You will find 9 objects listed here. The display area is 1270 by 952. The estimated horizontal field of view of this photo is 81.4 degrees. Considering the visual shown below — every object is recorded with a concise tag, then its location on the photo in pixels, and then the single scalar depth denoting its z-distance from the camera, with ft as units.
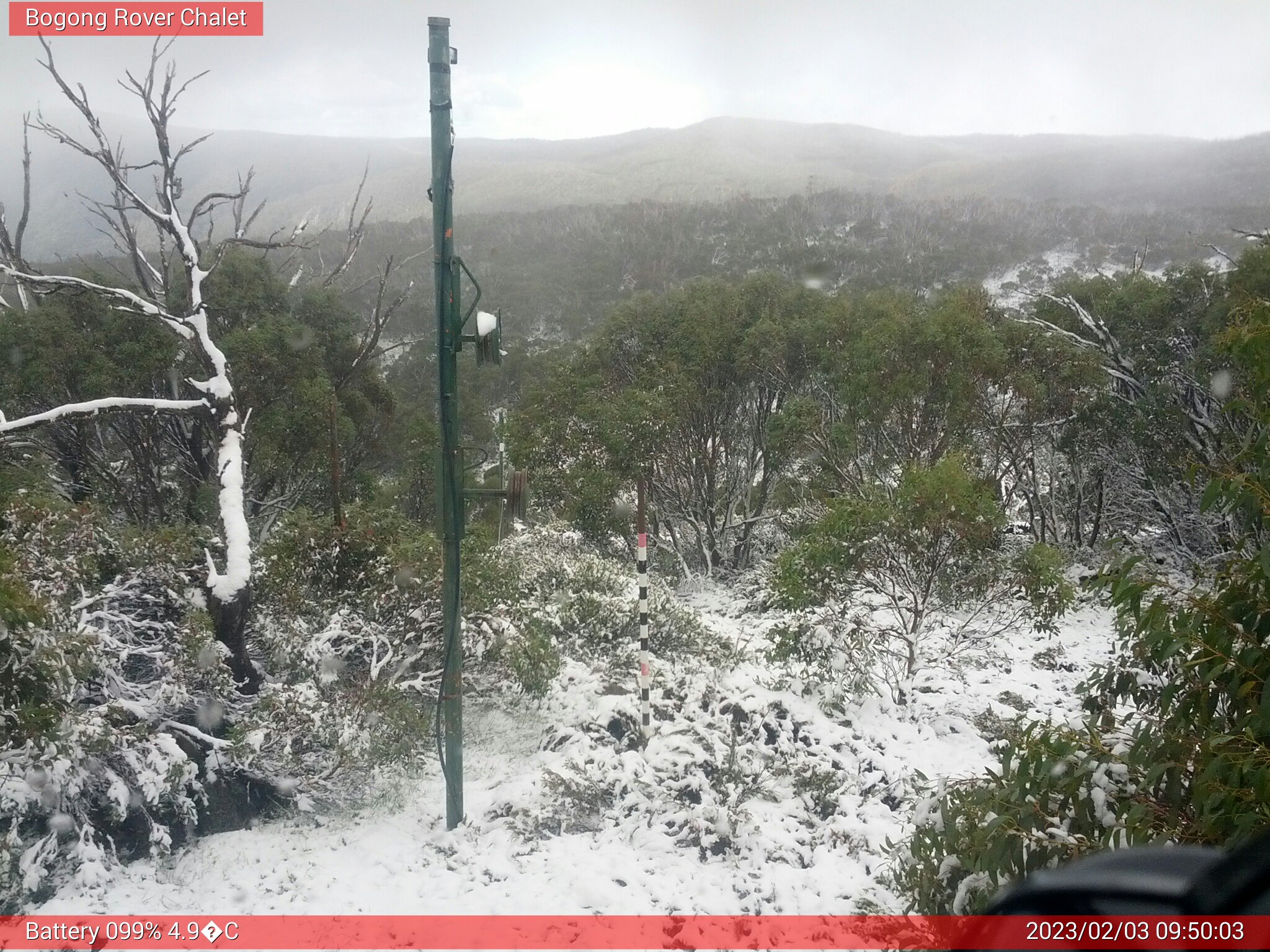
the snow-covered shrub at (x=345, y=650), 18.78
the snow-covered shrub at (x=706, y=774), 17.75
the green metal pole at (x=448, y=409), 15.02
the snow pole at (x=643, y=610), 21.97
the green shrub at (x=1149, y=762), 7.50
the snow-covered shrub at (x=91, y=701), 14.98
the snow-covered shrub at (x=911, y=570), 22.66
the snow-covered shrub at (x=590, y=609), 27.04
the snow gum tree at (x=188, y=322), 19.66
